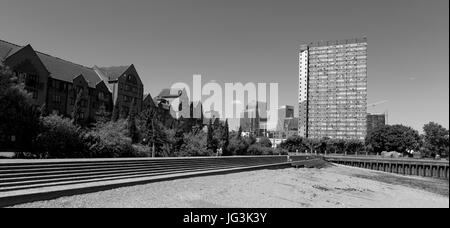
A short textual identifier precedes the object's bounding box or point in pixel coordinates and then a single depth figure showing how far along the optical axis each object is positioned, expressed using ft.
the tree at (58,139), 74.43
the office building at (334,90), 506.89
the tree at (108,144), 85.25
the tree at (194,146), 123.13
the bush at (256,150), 187.16
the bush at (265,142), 271.98
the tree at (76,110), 139.20
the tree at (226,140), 161.89
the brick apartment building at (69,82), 148.05
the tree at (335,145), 399.09
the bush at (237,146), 170.94
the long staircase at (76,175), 37.65
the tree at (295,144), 396.63
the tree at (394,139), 357.78
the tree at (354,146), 402.85
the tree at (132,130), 130.30
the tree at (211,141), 145.45
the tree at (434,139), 279.90
